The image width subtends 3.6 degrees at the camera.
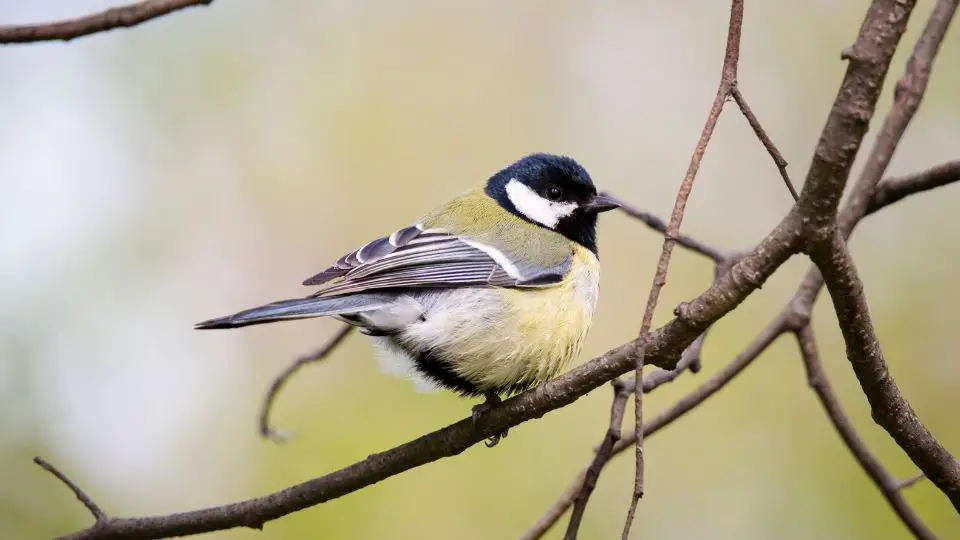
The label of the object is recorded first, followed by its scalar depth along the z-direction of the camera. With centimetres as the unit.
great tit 440
